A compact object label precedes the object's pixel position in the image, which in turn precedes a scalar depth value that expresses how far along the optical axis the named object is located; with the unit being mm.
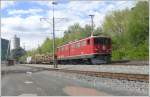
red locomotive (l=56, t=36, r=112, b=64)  23038
